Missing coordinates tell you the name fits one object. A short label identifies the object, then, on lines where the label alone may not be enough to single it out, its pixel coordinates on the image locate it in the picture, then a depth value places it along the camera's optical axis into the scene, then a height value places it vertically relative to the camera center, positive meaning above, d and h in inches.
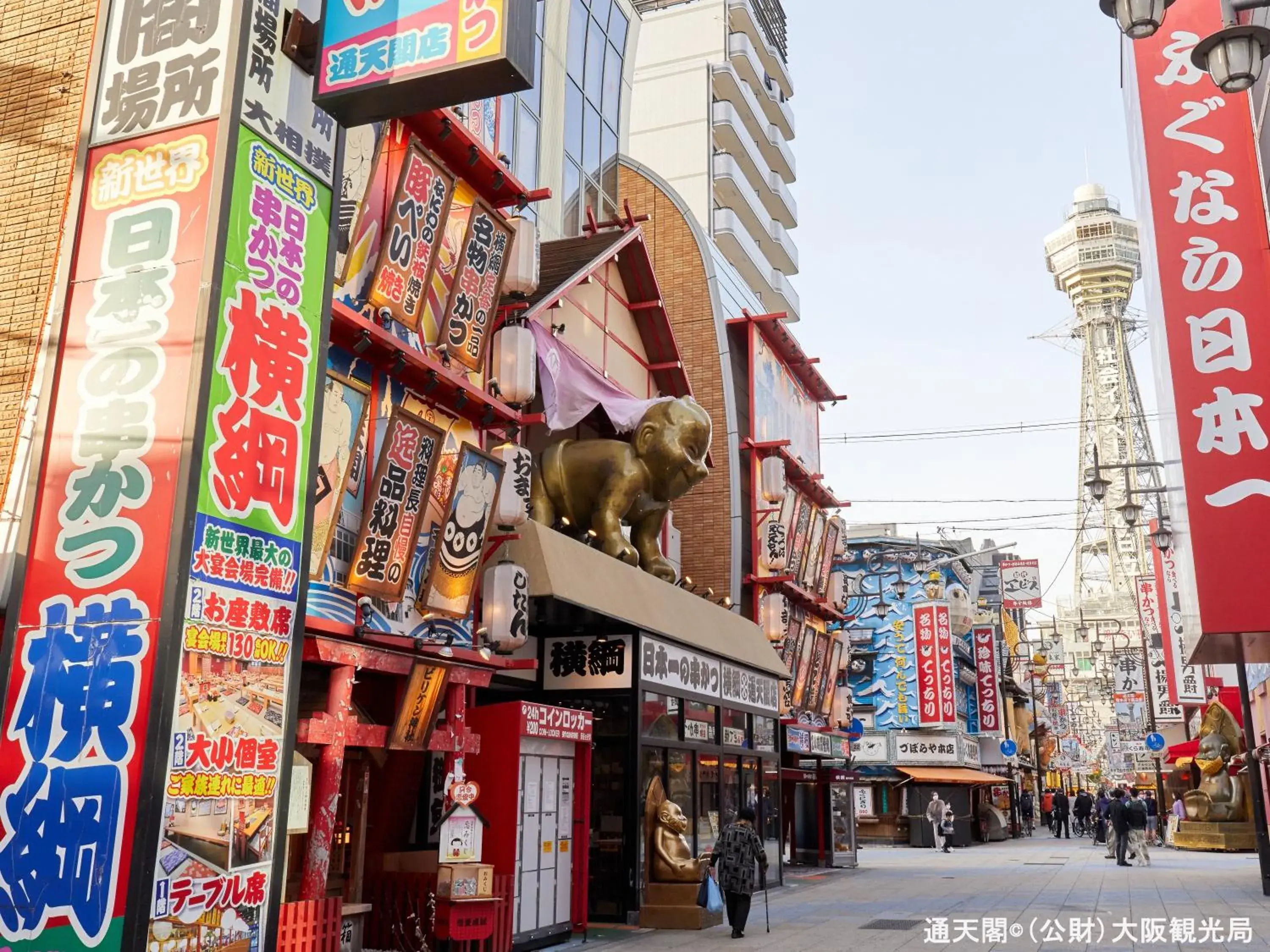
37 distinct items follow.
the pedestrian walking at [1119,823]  1083.3 -57.2
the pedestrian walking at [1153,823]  1641.2 -87.1
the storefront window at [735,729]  805.9 +22.5
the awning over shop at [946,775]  1624.0 -18.6
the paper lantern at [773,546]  1007.6 +192.5
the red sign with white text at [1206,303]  569.6 +249.0
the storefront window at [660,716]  660.1 +25.5
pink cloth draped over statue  673.6 +227.0
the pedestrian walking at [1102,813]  1375.5 -60.5
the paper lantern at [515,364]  570.3 +200.0
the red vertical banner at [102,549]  319.0 +61.3
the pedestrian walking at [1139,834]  1067.9 -65.1
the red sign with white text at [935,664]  1660.9 +145.5
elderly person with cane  568.1 -52.5
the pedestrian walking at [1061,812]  1841.8 -79.3
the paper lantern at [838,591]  1218.0 +186.2
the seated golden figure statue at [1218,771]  1315.2 -6.4
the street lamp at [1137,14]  289.3 +193.5
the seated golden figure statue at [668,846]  640.4 -50.4
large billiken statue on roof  700.7 +180.0
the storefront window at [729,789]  782.5 -21.0
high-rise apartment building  2230.6 +1308.4
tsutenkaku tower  5570.9 +2162.5
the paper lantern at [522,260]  578.6 +256.1
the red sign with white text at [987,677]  1927.9 +149.4
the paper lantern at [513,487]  546.0 +131.7
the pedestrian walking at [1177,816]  1480.1 -77.4
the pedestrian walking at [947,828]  1408.7 -82.6
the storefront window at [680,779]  695.7 -12.9
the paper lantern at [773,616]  995.9 +127.8
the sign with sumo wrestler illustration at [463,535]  509.0 +101.7
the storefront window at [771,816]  881.5 -44.2
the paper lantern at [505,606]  528.7 +71.3
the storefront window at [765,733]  885.2 +21.4
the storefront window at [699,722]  726.5 +24.6
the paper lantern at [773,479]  1005.2 +251.7
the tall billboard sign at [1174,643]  1557.6 +172.2
